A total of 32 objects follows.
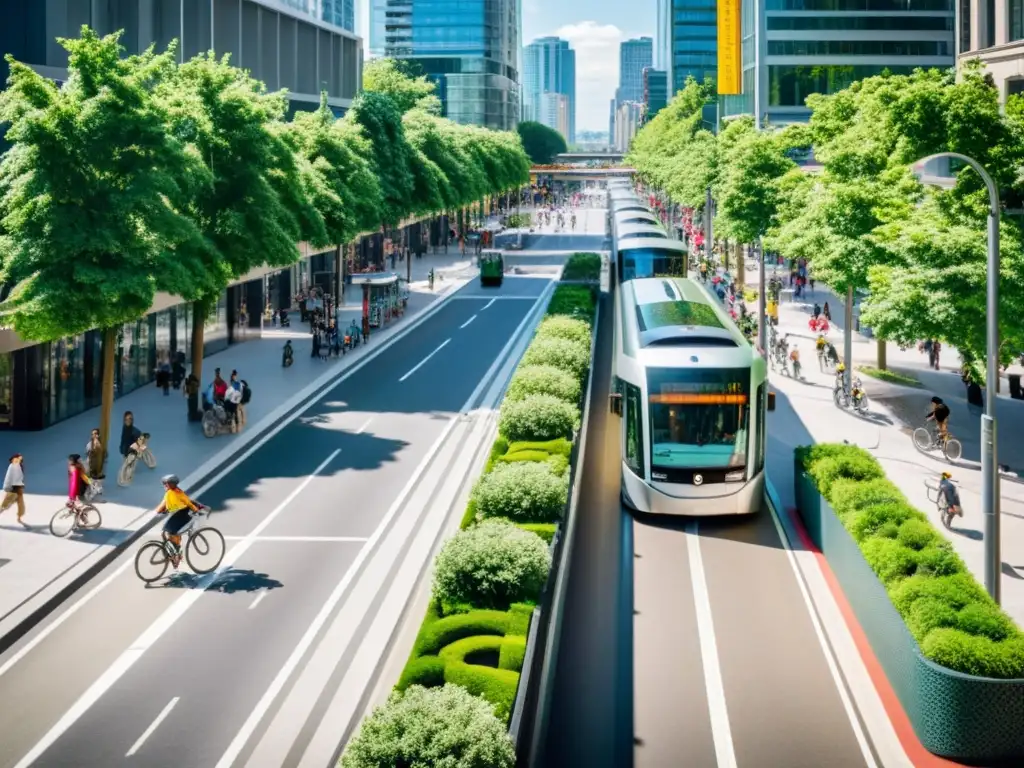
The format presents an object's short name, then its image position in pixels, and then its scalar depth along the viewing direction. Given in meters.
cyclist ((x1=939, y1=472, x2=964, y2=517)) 23.45
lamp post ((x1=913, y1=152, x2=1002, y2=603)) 16.72
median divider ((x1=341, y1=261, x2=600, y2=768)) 11.37
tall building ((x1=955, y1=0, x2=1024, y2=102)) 43.44
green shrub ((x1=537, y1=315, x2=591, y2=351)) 35.47
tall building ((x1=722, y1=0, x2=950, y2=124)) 108.25
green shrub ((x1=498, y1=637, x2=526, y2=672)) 14.11
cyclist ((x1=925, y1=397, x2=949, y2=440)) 29.86
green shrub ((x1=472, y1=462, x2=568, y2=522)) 19.84
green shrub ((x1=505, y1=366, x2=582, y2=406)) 27.88
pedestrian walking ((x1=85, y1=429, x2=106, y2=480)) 26.12
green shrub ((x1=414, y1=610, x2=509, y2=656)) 15.05
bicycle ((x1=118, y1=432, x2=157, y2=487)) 26.88
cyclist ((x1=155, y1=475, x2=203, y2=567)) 20.56
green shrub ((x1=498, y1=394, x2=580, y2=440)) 25.41
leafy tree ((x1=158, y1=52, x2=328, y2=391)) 33.91
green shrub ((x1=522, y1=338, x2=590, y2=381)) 31.58
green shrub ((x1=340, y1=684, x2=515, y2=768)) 11.09
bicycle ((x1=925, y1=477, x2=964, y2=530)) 23.48
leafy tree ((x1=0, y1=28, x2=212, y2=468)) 25.77
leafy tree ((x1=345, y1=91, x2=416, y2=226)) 59.97
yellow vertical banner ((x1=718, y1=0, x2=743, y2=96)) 122.69
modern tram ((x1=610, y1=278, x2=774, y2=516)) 22.70
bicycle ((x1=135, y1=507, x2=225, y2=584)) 20.52
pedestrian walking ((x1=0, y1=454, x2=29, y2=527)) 23.42
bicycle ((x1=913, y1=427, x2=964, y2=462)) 29.34
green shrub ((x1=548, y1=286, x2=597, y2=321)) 43.06
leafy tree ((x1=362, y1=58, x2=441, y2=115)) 128.50
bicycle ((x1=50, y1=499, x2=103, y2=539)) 23.08
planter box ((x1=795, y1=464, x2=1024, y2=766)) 13.67
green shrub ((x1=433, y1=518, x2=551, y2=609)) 16.25
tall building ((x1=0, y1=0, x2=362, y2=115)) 40.75
